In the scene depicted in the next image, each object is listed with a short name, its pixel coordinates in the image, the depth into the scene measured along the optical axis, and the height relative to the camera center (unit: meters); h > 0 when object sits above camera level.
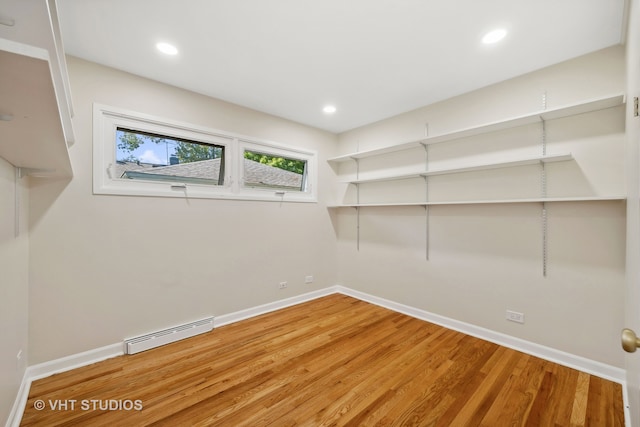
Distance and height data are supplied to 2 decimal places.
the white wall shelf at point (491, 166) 2.22 +0.49
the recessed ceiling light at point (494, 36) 1.93 +1.36
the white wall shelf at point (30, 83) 0.61 +0.34
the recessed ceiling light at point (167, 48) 2.09 +1.33
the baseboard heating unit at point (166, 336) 2.38 -1.22
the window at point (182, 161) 2.40 +0.56
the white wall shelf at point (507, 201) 1.96 +0.13
